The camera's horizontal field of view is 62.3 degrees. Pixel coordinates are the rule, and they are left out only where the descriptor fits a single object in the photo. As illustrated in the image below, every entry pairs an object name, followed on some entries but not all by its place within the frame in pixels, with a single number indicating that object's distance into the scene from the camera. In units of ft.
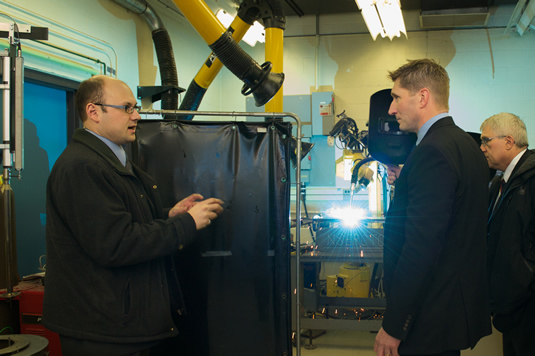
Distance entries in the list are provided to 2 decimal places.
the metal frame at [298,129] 7.68
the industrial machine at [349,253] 12.12
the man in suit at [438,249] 4.96
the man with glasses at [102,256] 4.93
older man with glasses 6.70
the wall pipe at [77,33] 11.36
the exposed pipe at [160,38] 14.83
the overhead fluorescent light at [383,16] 15.18
